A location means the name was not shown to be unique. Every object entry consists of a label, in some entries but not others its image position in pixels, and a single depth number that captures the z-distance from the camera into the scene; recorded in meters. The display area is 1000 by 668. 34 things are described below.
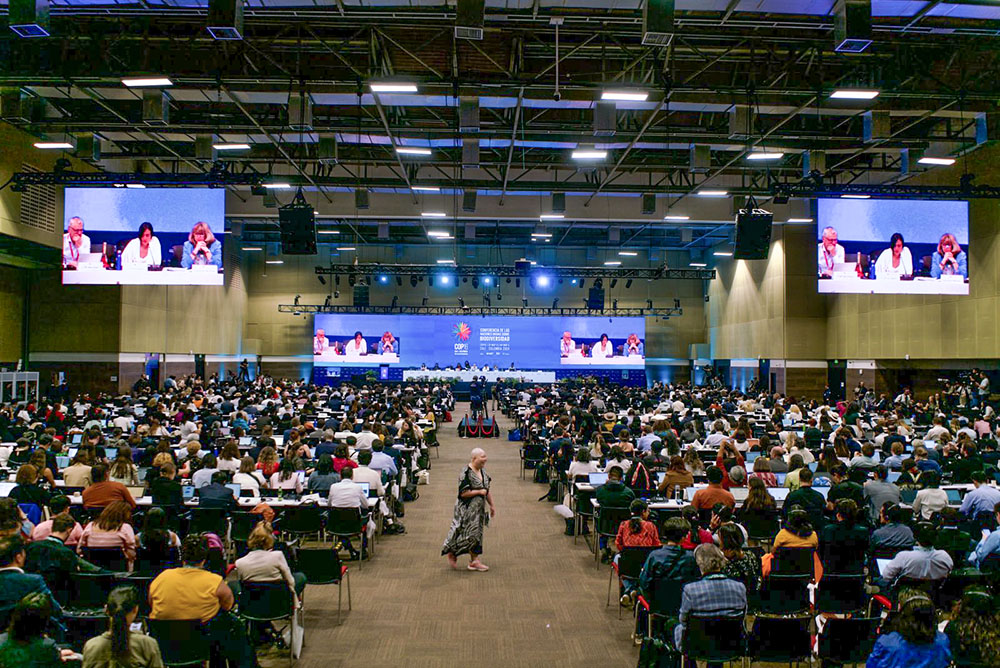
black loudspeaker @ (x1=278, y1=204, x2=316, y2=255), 15.15
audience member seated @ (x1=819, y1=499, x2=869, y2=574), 6.09
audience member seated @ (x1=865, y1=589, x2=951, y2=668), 3.55
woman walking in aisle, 8.15
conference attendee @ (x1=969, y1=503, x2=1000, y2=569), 5.79
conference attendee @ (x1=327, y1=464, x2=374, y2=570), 8.10
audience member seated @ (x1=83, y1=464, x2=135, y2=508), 7.43
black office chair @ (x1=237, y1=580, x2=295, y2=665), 5.23
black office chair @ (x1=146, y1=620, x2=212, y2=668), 4.28
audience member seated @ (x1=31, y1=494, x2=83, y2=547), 5.66
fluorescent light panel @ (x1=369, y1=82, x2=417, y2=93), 11.19
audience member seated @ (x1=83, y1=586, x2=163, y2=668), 3.41
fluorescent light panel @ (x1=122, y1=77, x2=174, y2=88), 11.10
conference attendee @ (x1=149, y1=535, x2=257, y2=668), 4.45
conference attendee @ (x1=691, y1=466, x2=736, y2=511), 7.67
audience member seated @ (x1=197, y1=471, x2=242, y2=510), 7.90
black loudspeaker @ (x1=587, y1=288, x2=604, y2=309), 33.72
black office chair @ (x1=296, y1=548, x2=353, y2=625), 6.25
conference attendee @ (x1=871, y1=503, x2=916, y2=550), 6.12
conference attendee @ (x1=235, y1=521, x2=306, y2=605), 5.25
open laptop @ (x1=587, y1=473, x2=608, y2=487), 9.54
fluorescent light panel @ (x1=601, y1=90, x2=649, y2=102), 11.36
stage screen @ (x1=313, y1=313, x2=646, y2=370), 36.84
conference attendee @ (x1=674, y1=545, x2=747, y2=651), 4.48
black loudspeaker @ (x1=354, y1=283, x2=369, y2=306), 34.88
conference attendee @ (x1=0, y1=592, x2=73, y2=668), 3.38
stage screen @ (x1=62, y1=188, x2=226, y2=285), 15.23
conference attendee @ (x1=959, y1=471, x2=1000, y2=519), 7.23
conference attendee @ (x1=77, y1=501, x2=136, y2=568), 5.70
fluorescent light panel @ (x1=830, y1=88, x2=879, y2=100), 11.76
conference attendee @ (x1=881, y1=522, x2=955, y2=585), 5.25
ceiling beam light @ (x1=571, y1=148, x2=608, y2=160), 14.74
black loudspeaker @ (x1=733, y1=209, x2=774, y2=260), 15.28
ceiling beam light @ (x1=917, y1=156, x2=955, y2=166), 14.65
